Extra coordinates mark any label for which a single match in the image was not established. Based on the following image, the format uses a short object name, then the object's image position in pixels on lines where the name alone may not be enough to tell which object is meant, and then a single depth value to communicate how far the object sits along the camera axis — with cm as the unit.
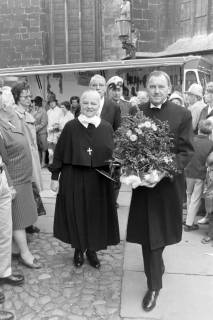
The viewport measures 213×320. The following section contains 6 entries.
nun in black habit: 356
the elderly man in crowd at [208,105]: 564
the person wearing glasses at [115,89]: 544
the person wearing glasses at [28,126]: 432
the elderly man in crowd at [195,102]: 589
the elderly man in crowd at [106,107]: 443
